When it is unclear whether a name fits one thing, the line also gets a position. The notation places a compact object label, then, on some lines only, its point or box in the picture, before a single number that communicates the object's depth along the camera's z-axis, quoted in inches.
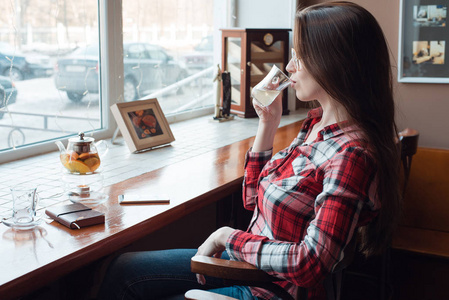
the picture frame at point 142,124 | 86.5
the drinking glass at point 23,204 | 53.7
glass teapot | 64.2
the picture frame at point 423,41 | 110.7
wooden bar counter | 44.6
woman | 47.8
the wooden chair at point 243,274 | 49.9
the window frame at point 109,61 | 92.5
